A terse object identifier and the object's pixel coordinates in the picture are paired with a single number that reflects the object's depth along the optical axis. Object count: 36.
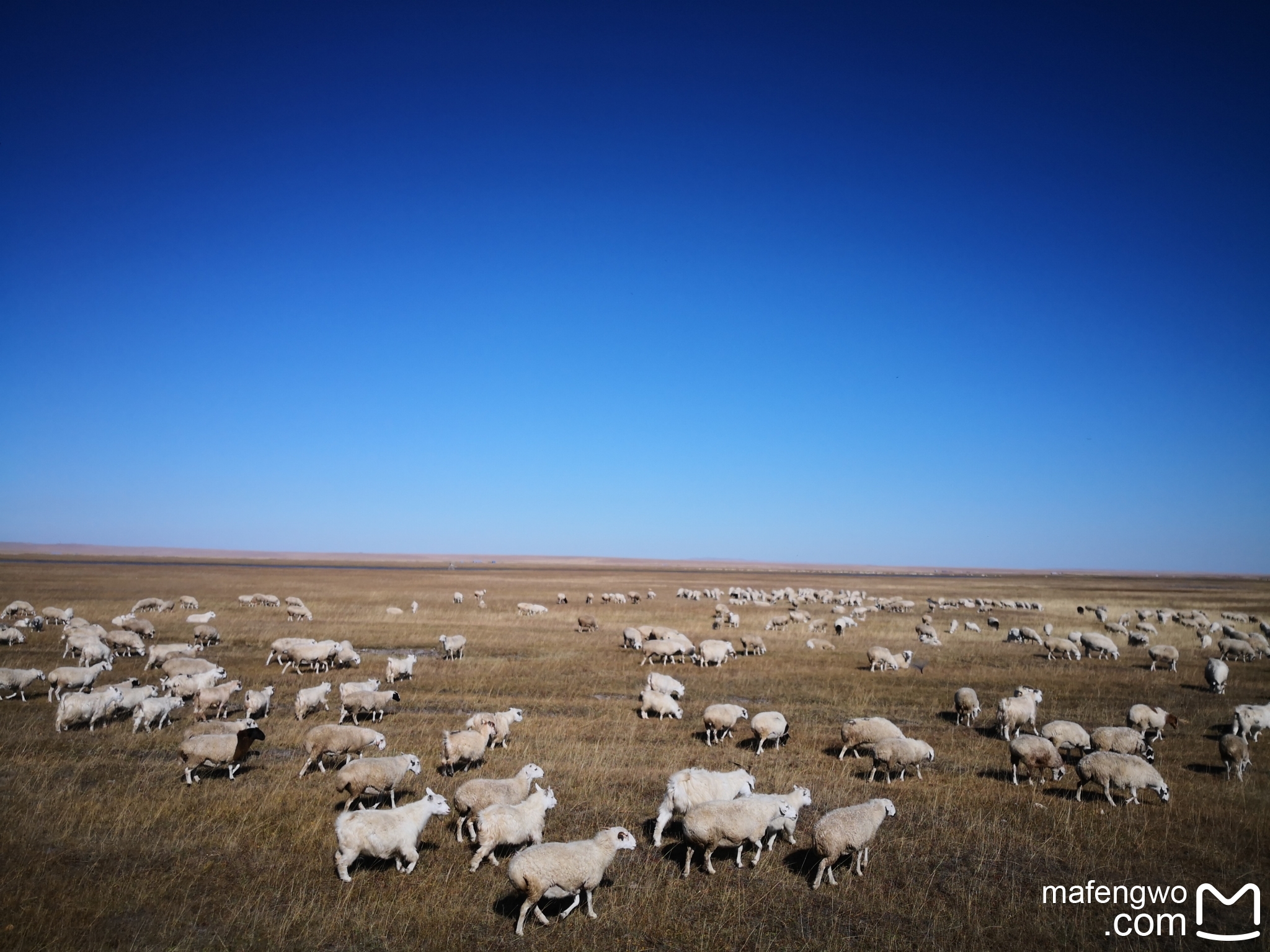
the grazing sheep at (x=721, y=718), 14.83
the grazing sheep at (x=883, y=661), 25.27
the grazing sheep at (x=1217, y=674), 22.09
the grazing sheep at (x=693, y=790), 9.47
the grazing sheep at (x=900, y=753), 12.42
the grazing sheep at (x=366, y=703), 15.55
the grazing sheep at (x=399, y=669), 20.34
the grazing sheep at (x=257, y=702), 15.17
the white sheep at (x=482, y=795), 9.44
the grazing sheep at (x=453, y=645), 25.19
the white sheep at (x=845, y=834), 8.39
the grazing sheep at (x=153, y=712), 14.57
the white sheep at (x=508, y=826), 8.50
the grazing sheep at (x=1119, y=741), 13.16
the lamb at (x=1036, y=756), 12.27
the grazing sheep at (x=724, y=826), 8.59
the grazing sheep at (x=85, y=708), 14.24
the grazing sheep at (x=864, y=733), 13.73
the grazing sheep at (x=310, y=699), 15.88
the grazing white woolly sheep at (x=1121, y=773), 11.45
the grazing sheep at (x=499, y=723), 13.77
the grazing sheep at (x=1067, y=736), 13.99
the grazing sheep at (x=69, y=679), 17.39
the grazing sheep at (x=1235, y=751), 13.13
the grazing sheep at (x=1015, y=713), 15.48
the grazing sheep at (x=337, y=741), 12.02
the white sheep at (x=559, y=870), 7.18
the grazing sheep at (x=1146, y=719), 15.34
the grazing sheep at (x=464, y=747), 11.96
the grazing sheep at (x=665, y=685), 18.98
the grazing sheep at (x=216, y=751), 11.36
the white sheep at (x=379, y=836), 8.14
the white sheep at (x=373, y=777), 10.17
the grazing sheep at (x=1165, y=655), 26.11
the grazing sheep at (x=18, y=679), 16.81
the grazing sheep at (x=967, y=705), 16.89
